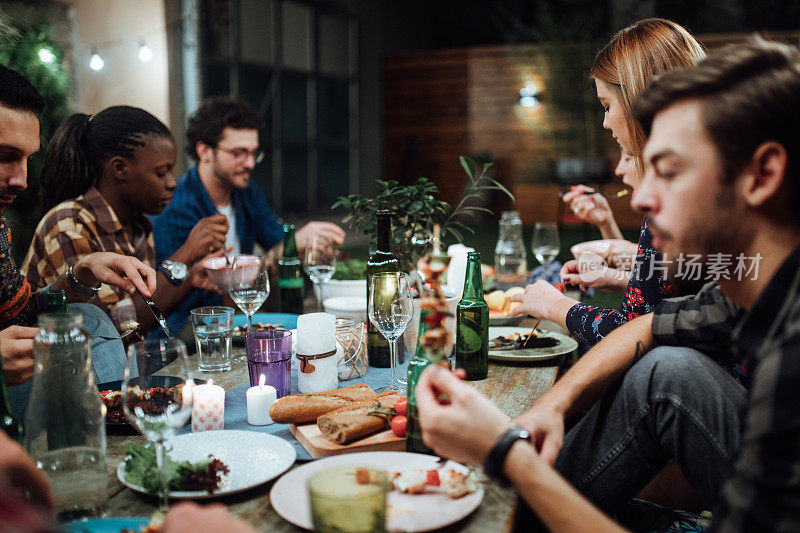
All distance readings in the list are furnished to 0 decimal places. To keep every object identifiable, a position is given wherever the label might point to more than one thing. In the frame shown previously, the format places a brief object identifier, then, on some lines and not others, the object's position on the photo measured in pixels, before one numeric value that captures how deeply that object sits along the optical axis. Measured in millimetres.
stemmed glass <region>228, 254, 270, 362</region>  1781
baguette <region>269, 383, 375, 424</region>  1279
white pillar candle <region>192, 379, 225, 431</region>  1271
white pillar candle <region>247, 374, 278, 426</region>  1324
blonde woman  1576
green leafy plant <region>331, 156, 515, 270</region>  2002
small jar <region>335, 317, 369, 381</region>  1616
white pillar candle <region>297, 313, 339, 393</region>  1479
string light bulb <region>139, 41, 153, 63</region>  5387
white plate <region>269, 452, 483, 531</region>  920
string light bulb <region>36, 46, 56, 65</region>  3699
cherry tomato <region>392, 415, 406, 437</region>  1219
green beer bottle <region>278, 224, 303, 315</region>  2404
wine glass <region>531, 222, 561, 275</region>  2693
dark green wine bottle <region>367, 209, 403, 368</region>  1744
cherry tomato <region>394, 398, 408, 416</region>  1263
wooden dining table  943
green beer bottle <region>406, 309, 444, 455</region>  1177
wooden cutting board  1170
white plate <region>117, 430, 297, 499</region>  1028
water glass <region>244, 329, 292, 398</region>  1453
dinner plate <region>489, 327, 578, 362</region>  1724
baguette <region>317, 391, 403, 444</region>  1186
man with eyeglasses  3115
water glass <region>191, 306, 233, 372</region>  1667
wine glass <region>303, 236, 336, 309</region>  2172
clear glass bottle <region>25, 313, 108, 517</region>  977
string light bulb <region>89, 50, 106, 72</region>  5066
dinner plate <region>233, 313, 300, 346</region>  2014
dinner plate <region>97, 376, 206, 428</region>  973
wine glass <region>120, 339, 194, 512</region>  946
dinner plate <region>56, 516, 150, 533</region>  888
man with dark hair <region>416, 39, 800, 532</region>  710
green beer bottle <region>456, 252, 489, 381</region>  1605
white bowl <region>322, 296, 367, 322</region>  2020
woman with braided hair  2221
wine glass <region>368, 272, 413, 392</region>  1501
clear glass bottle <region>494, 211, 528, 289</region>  2768
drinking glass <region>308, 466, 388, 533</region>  751
